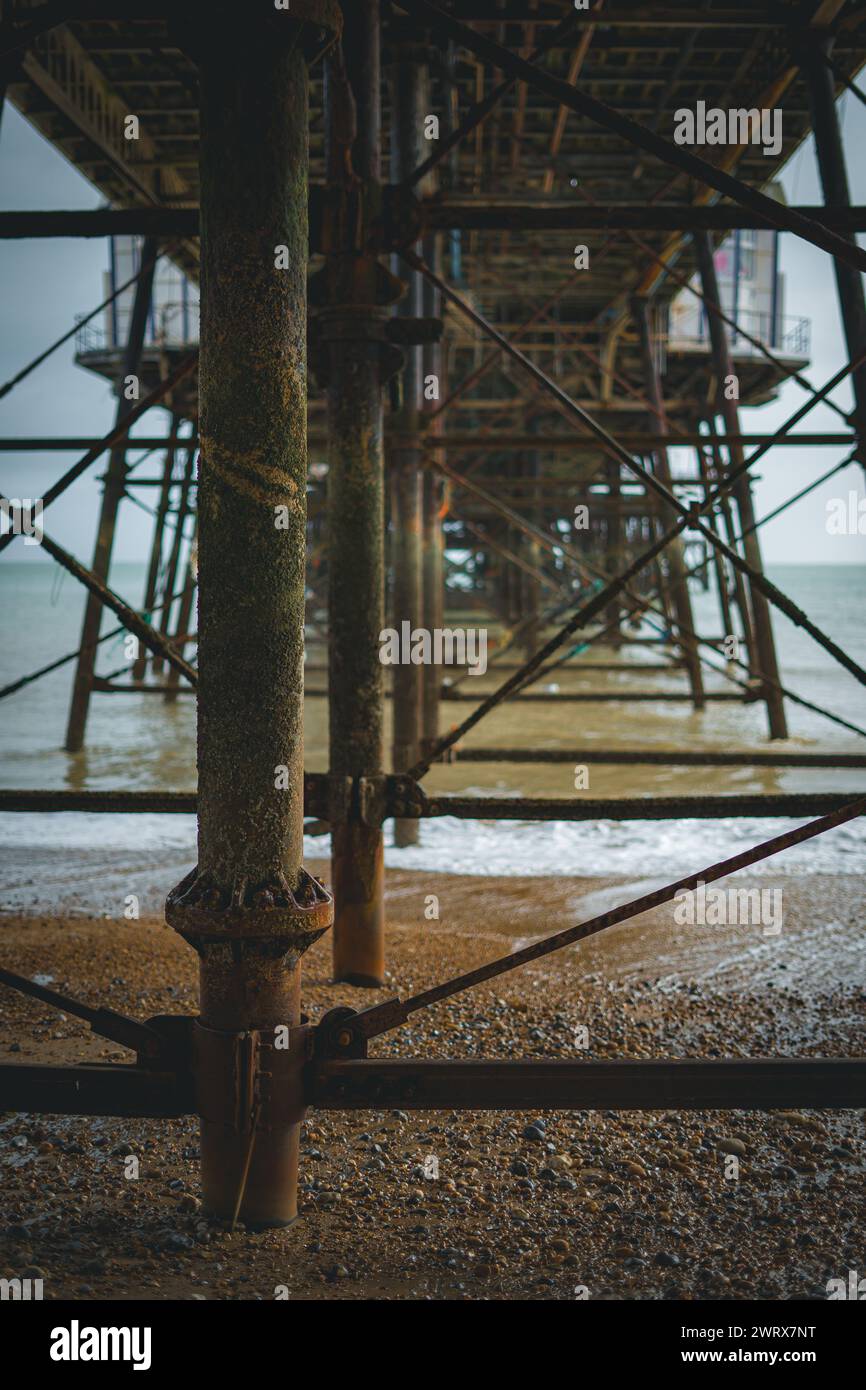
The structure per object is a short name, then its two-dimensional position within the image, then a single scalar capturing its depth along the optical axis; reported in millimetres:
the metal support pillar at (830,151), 5438
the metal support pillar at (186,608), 13498
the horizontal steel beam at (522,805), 3873
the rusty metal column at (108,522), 9442
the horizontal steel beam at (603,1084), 2494
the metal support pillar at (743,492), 9109
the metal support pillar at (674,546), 11305
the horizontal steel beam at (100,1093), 2502
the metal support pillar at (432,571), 9086
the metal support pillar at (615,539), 15262
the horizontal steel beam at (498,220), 3834
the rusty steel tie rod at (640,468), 3986
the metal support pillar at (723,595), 14733
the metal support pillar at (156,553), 13428
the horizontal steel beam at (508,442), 5717
